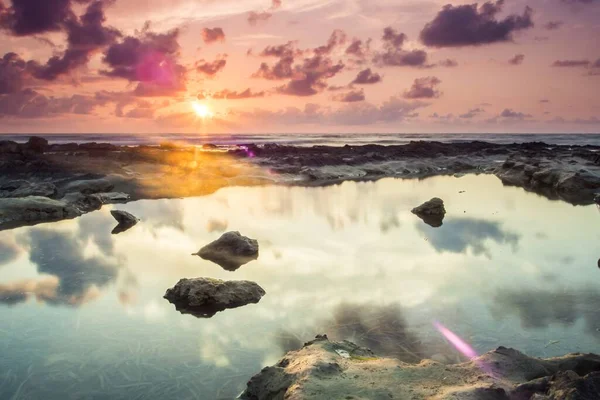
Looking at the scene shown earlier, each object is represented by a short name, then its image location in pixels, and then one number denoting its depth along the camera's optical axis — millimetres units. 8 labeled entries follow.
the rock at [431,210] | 23078
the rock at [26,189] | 28875
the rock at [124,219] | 20969
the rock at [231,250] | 15683
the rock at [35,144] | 41619
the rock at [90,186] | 30922
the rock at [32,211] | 22031
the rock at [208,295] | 11648
